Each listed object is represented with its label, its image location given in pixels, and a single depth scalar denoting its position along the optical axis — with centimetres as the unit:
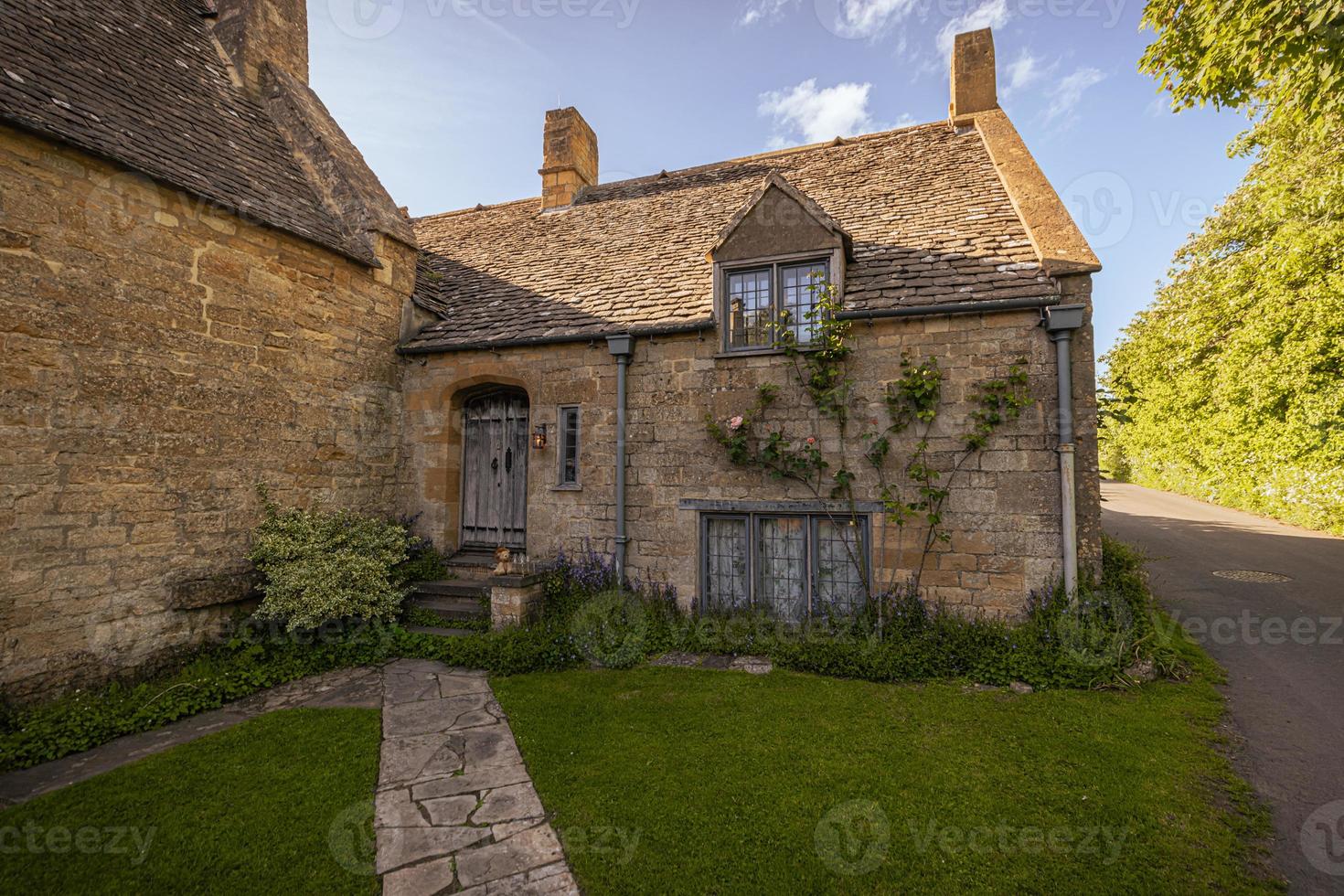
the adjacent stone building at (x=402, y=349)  566
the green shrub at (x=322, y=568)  684
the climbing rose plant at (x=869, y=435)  684
